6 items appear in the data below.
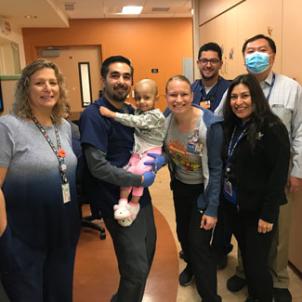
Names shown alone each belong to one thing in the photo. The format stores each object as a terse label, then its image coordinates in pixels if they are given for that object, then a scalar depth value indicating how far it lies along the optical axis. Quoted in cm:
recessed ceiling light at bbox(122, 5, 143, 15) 714
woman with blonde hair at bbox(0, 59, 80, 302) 143
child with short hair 164
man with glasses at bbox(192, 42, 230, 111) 249
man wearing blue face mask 200
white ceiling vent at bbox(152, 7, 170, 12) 733
